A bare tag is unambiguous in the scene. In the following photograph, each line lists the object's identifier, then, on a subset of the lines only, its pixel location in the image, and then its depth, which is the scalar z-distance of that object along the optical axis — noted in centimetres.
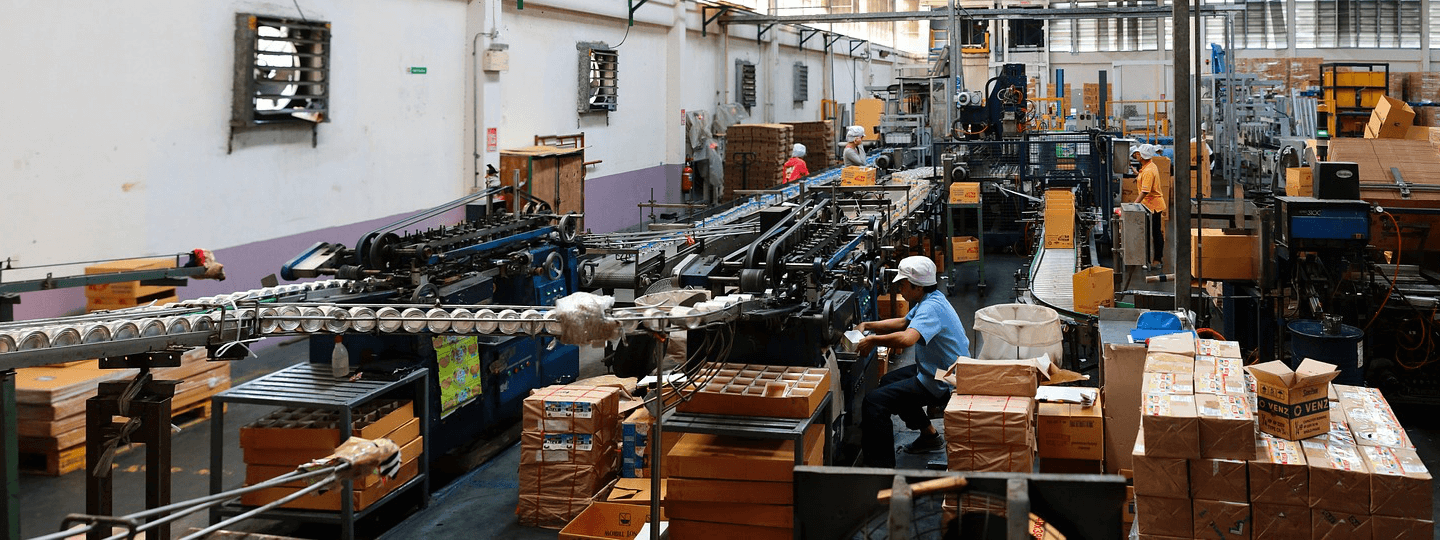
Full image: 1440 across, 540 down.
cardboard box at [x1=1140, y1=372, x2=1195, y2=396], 412
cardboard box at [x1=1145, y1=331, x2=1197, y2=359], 466
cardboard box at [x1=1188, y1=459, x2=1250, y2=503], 385
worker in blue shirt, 601
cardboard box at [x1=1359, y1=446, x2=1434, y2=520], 371
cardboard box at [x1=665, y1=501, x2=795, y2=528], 451
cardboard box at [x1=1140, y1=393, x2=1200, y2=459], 383
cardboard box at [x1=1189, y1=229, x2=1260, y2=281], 725
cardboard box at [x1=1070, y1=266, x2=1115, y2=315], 738
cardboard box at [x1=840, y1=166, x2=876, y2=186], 1152
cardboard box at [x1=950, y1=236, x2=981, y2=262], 1247
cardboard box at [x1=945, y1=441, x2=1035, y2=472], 511
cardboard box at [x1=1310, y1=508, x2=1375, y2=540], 378
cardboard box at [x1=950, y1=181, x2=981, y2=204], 1193
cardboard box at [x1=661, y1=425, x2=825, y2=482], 450
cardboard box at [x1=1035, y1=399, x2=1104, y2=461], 507
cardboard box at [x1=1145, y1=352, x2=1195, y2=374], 443
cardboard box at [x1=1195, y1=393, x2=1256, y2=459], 379
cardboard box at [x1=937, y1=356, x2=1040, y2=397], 543
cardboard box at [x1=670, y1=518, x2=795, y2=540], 452
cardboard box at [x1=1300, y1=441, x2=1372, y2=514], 377
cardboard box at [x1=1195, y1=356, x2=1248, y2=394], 415
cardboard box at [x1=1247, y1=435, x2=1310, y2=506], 381
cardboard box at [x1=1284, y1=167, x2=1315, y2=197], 1132
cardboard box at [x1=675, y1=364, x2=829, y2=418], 467
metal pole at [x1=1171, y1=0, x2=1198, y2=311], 561
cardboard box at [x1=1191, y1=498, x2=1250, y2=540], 387
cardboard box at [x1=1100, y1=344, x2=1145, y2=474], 510
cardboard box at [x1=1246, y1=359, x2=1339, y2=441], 403
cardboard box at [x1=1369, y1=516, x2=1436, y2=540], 371
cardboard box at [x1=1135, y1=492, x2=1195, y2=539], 392
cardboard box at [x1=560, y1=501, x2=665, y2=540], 511
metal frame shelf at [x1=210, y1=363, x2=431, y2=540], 514
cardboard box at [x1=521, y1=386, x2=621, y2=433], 565
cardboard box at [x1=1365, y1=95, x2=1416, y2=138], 1341
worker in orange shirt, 1152
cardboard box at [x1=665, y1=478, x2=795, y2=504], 451
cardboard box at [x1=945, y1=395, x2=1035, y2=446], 508
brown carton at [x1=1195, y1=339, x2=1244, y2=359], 473
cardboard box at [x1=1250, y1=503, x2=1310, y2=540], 384
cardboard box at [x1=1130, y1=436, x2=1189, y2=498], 389
